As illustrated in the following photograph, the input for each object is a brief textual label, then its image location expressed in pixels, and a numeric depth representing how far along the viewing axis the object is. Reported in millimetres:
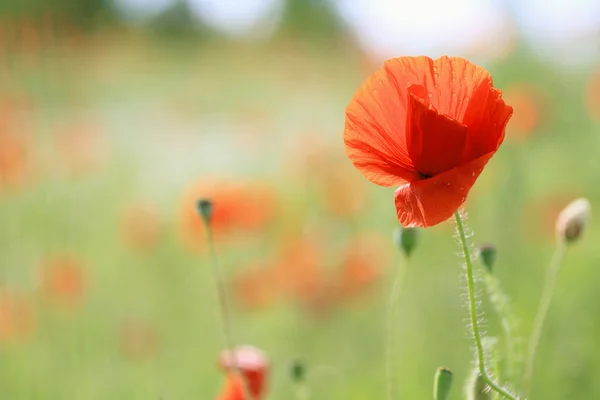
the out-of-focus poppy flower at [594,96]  5043
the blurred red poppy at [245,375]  1799
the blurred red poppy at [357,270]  4379
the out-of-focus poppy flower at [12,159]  4641
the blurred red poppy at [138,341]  4625
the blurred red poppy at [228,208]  4184
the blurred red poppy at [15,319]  4414
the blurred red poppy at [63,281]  4633
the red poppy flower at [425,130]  1362
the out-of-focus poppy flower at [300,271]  4254
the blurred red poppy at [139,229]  5422
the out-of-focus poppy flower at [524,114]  4703
